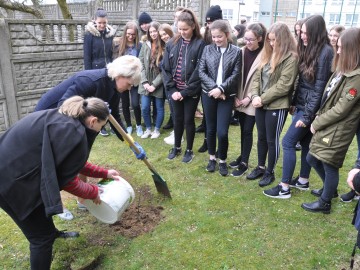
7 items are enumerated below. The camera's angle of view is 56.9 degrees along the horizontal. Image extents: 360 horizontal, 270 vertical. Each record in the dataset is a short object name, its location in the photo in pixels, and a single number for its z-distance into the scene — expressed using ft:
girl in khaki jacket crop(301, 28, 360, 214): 9.62
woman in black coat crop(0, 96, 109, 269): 6.97
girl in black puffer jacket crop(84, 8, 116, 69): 18.61
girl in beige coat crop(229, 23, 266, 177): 13.16
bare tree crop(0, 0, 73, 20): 30.06
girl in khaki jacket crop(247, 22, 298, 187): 11.78
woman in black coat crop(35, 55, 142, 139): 9.80
